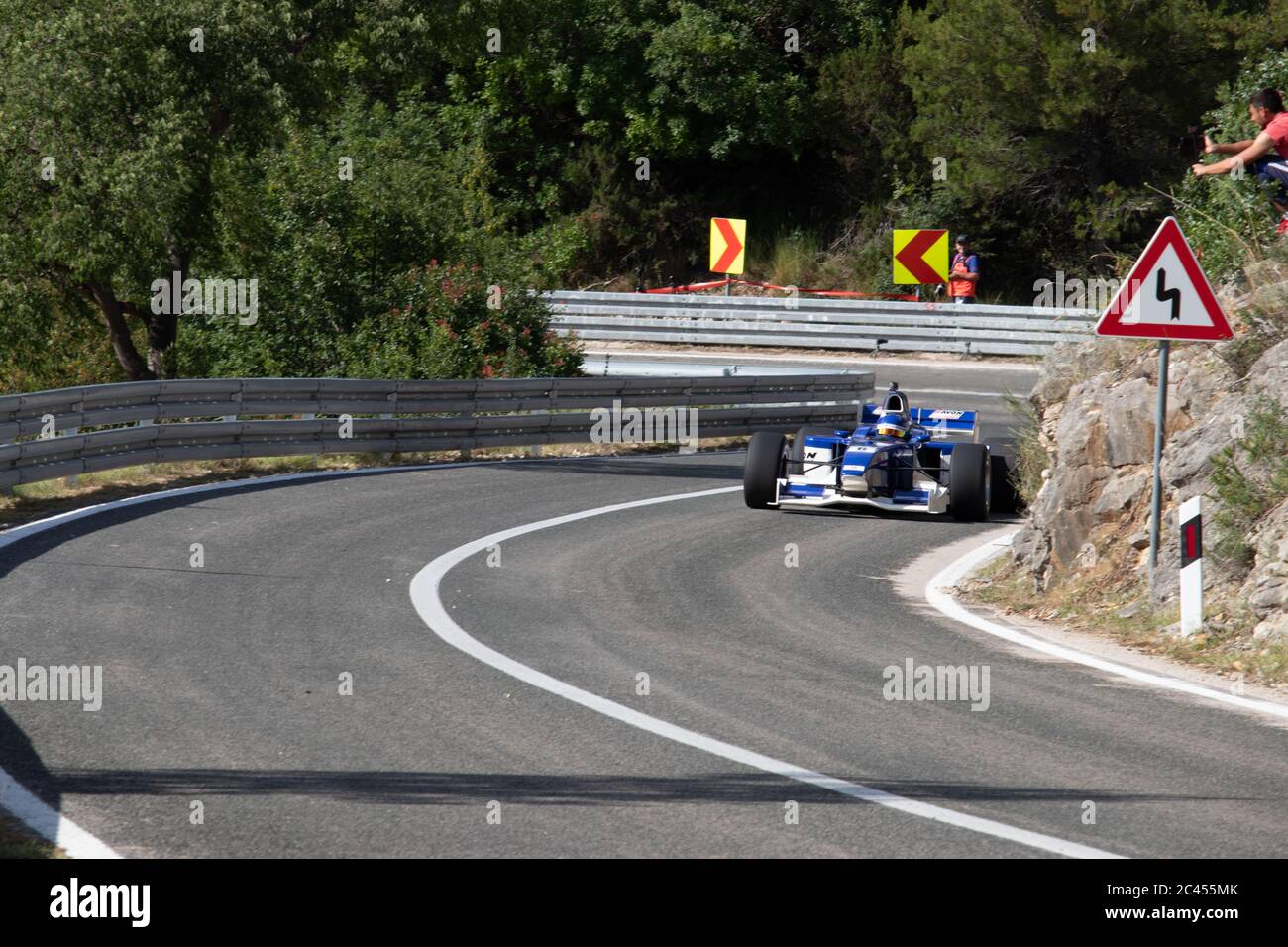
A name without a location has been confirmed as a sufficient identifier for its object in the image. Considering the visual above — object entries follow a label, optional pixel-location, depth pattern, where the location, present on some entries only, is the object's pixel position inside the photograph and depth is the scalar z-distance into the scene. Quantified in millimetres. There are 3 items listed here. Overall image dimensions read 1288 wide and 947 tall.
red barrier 32531
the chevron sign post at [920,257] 29938
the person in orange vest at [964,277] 30984
